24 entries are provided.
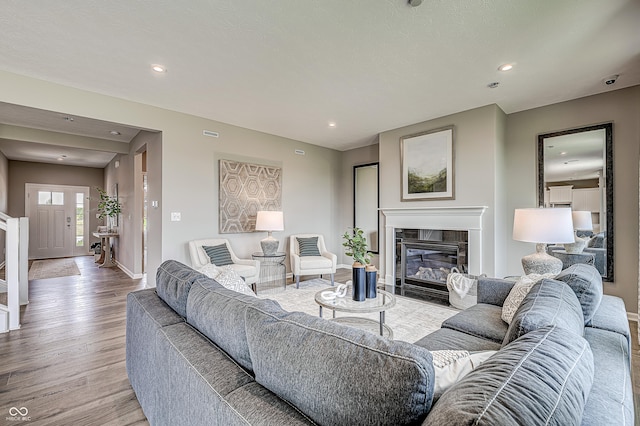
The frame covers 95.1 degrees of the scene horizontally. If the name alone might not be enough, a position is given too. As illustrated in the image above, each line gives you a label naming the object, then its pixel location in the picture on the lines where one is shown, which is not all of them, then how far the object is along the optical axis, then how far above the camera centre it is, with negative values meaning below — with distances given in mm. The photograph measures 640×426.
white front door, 7844 -147
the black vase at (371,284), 2668 -643
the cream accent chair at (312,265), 4766 -837
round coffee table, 2407 -782
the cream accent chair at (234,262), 4133 -705
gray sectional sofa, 638 -425
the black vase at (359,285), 2633 -646
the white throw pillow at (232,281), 1884 -441
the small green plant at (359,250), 2705 -340
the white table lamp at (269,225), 4695 -182
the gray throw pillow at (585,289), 1601 -425
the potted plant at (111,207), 6668 +165
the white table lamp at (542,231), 2598 -169
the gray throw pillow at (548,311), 1077 -406
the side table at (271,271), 4613 -912
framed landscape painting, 4355 +751
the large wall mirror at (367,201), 6125 +265
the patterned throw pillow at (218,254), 4188 -590
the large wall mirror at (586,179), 3553 +432
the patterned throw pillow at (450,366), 818 -461
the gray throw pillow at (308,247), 5199 -593
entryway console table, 6609 -808
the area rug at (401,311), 3006 -1198
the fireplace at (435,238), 4062 -384
